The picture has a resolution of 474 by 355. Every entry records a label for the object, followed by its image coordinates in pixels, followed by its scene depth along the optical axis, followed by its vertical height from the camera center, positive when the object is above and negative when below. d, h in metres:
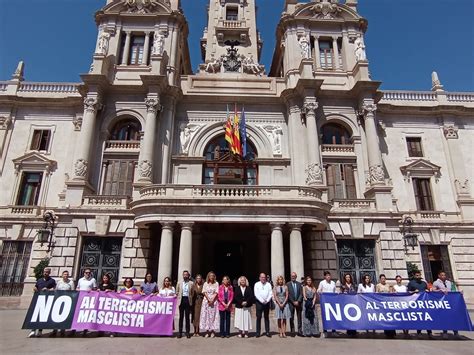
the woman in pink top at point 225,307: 10.30 -1.05
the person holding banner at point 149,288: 11.23 -0.53
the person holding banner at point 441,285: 11.66 -0.41
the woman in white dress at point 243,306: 10.25 -1.01
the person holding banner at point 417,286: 11.10 -0.43
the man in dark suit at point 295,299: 10.68 -0.83
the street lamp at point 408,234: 19.64 +2.26
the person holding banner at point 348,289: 10.61 -0.55
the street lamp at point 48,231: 19.08 +2.30
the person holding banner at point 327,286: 11.16 -0.44
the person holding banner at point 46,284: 10.67 -0.40
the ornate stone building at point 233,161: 19.22 +7.73
